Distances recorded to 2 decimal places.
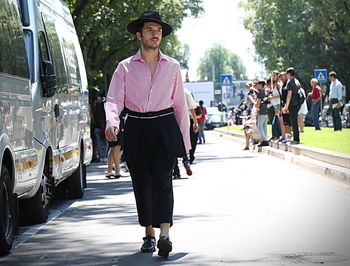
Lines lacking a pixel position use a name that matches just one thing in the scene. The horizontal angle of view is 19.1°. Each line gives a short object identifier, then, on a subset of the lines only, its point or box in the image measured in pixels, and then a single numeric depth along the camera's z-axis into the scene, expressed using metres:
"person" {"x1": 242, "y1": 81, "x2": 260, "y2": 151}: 30.33
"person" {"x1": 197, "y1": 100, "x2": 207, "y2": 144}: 37.08
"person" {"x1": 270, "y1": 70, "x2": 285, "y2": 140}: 26.92
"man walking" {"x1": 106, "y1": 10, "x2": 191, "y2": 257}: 9.28
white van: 9.71
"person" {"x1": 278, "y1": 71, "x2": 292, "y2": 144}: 25.34
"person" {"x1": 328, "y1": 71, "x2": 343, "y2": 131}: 32.22
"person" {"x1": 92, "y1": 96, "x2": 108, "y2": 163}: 27.28
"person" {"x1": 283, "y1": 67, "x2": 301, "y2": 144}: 24.80
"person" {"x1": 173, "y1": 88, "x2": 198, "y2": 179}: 18.11
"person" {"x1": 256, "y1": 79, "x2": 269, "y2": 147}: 28.31
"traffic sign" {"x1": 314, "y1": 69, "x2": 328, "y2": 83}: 46.75
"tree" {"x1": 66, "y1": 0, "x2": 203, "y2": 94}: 36.00
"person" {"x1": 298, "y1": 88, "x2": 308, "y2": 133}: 33.84
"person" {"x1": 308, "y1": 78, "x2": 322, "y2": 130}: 36.34
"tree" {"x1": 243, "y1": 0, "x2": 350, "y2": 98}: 65.88
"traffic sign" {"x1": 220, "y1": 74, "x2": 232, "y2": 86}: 53.59
